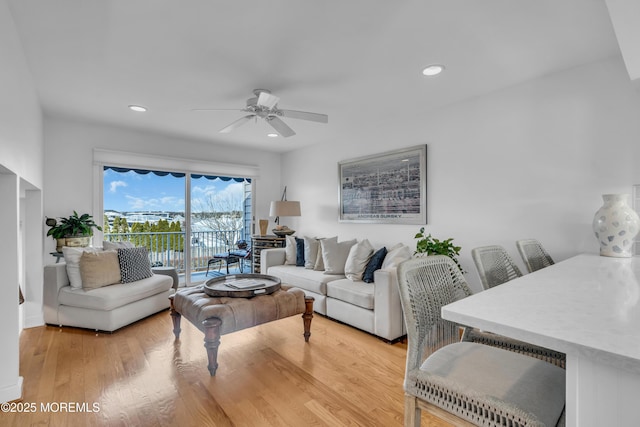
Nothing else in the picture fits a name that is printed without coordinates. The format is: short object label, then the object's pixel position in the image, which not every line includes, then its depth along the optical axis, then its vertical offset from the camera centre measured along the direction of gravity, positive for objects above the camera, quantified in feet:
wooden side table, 16.78 -1.67
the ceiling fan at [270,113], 9.25 +3.09
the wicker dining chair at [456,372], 3.15 -1.91
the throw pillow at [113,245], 11.96 -1.23
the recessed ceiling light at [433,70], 8.20 +3.85
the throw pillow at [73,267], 10.51 -1.78
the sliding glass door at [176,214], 15.10 -0.01
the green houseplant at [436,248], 9.84 -1.16
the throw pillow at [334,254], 12.51 -1.69
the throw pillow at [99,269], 10.43 -1.90
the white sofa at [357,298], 9.32 -2.88
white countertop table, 2.02 -0.92
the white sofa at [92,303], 9.97 -2.96
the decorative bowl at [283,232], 17.06 -1.04
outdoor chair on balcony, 17.75 -2.55
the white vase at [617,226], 6.64 -0.32
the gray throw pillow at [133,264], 11.38 -1.89
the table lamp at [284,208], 16.40 +0.27
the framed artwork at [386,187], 12.09 +1.08
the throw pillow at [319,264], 13.46 -2.22
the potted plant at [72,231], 11.67 -0.62
